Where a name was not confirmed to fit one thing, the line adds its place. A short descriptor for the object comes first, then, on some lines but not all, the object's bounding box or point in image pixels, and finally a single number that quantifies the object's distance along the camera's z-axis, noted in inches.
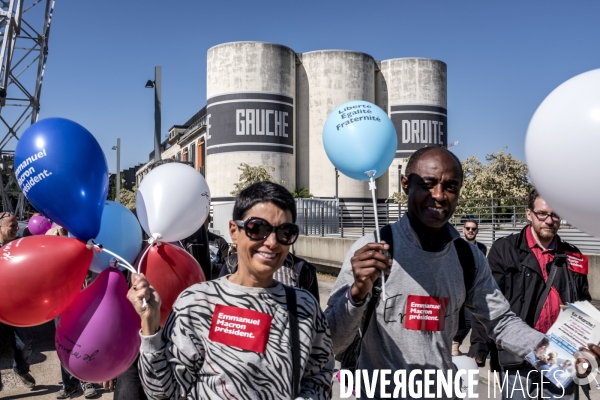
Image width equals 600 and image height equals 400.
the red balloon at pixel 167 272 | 109.1
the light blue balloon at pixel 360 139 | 115.6
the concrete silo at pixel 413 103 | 1674.5
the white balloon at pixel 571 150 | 75.7
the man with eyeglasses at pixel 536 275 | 130.6
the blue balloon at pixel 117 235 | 110.0
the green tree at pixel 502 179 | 1218.0
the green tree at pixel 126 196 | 2144.7
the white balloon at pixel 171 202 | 121.9
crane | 744.3
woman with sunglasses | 73.0
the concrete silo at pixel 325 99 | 1573.6
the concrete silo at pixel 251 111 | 1513.3
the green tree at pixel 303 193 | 1558.9
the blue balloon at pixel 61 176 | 102.8
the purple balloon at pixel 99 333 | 98.2
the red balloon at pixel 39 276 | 95.5
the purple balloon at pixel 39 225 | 287.3
